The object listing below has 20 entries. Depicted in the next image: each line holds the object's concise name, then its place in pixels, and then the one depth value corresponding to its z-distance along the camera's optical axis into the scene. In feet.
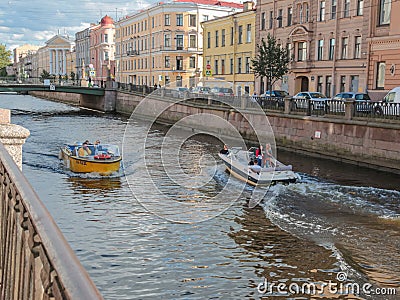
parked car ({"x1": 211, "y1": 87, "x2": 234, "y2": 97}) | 138.74
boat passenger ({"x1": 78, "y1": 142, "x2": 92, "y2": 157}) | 74.08
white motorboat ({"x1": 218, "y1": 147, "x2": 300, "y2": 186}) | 62.69
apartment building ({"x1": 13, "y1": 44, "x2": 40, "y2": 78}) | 589.65
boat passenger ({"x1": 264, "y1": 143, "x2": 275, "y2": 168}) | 65.31
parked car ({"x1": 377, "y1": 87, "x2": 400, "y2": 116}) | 74.28
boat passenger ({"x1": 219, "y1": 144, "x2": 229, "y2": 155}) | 77.20
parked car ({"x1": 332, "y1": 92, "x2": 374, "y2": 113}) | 79.36
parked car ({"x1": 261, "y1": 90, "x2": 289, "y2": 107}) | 101.57
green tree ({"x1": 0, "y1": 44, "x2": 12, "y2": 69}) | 467.27
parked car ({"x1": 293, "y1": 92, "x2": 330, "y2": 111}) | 89.27
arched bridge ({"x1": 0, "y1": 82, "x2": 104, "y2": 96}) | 180.04
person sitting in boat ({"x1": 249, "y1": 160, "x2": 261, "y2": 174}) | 63.75
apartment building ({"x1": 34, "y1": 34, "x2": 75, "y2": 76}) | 448.65
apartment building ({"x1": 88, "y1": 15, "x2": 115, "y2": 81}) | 314.96
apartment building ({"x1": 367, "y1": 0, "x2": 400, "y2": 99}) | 100.63
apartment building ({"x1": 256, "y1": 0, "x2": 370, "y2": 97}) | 119.96
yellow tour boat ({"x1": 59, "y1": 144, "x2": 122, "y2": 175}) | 70.69
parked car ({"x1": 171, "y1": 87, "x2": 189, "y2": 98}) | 148.54
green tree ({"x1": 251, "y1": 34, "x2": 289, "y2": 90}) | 128.88
